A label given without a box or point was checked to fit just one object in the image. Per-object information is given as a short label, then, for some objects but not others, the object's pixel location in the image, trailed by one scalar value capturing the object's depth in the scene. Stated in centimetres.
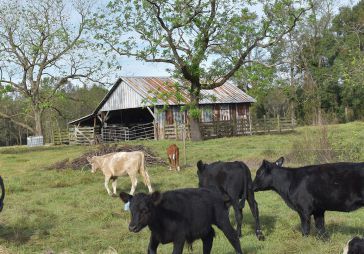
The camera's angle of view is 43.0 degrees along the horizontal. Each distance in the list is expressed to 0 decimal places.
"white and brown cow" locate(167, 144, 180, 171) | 1672
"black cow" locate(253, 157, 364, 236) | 714
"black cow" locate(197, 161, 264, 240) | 798
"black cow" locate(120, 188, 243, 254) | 543
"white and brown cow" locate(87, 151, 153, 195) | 1280
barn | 3769
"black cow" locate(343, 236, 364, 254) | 450
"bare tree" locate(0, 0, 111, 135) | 4181
